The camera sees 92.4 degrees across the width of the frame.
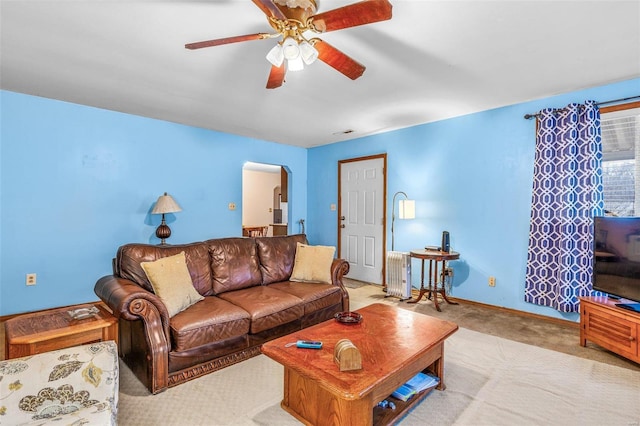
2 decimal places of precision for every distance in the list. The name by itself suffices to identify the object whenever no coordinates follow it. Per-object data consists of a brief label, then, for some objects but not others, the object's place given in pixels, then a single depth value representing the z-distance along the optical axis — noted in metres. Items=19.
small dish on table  2.13
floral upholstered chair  1.22
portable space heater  4.10
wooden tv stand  2.31
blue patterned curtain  3.03
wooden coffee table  1.48
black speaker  3.88
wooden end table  1.75
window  2.95
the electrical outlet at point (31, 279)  3.38
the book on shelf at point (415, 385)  1.82
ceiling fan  1.52
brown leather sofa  2.04
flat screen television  2.44
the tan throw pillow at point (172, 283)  2.30
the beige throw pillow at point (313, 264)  3.29
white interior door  4.96
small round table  3.67
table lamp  3.97
